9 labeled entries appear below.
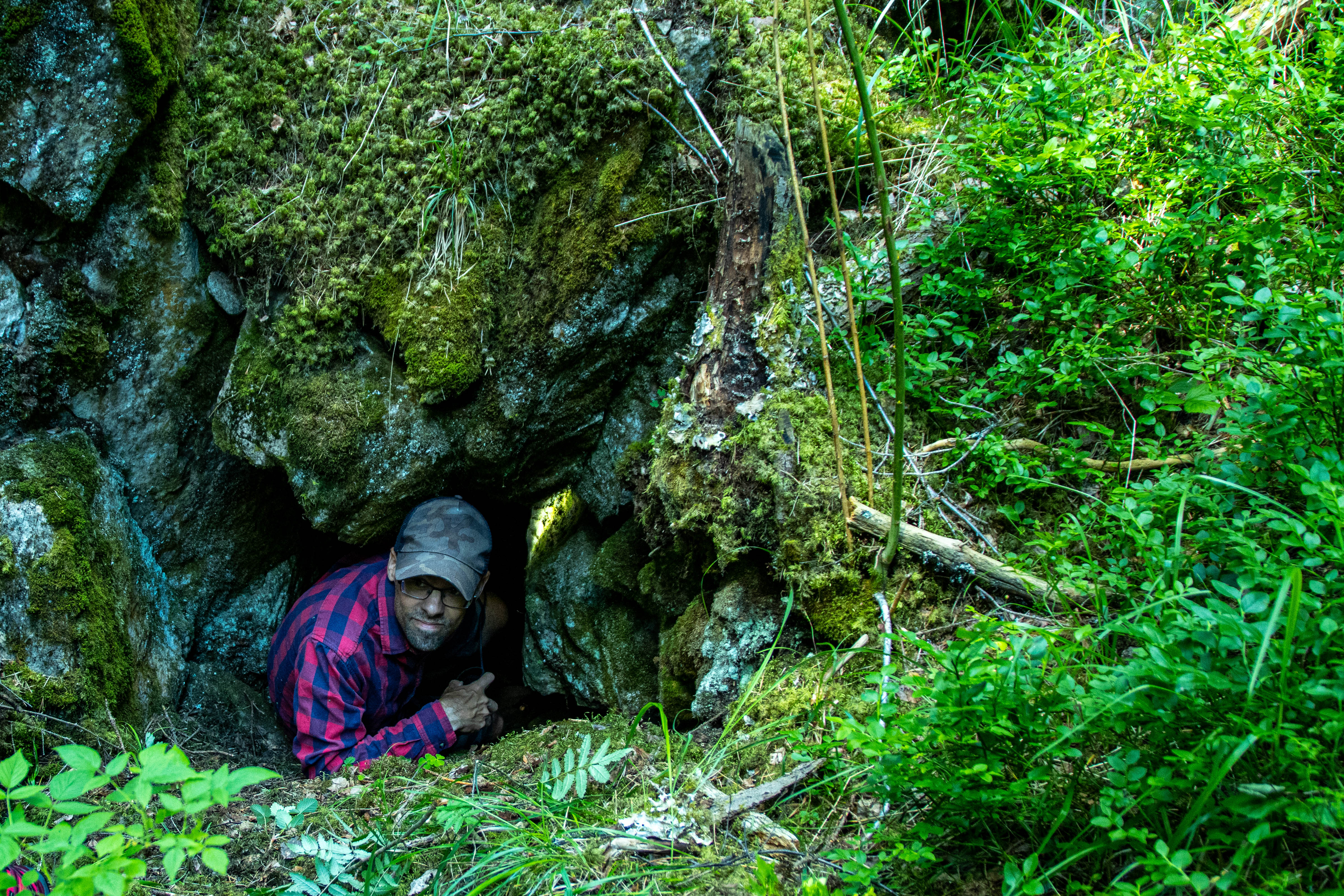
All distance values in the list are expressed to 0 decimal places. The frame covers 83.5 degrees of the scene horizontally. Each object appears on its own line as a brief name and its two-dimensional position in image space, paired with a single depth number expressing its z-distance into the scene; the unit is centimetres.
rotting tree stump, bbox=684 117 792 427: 302
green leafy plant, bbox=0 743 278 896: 123
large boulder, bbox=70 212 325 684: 367
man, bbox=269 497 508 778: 379
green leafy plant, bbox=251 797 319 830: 217
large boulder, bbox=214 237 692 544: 366
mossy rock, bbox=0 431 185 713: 307
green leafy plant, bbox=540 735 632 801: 210
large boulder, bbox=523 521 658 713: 376
